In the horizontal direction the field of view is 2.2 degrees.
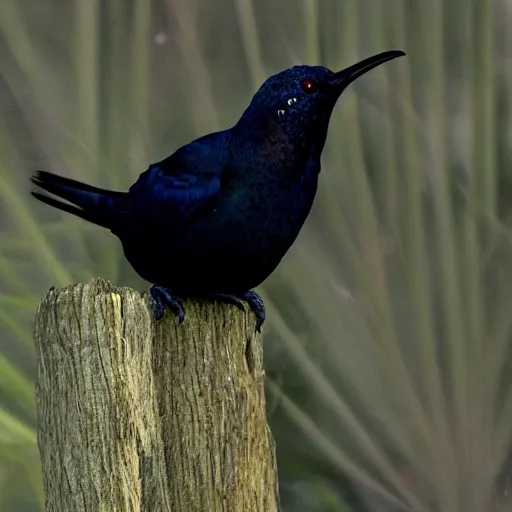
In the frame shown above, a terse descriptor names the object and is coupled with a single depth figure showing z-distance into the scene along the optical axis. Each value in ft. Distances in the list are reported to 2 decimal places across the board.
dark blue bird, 17.54
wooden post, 17.24
